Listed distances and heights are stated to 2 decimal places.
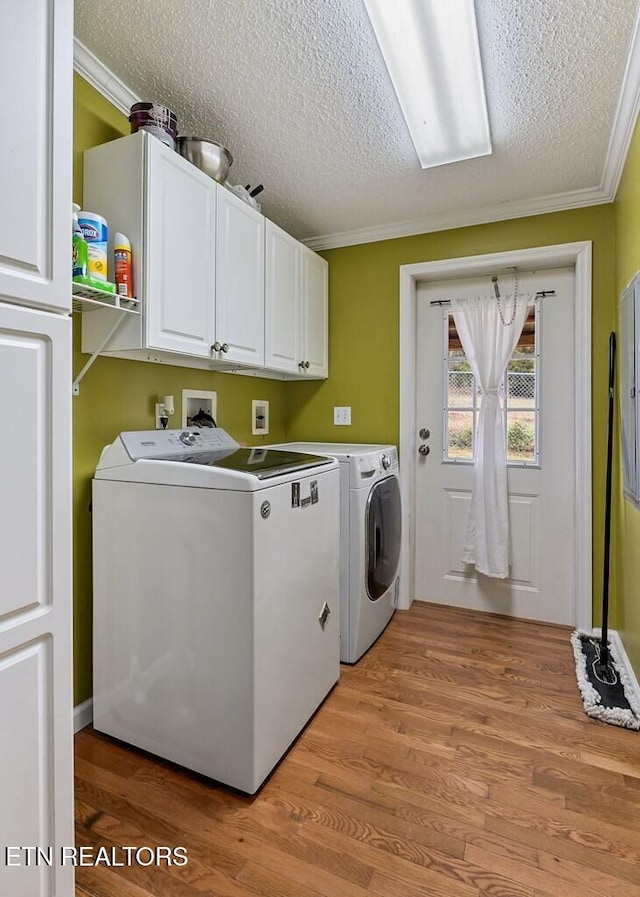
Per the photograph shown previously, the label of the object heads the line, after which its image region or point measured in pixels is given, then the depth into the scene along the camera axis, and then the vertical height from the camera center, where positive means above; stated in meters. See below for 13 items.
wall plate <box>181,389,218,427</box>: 2.18 +0.20
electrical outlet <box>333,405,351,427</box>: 2.96 +0.18
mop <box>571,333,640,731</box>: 1.76 -1.02
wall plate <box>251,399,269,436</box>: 2.76 +0.16
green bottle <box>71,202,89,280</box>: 1.37 +0.57
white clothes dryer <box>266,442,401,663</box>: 2.16 -0.49
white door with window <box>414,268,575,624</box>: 2.58 -0.06
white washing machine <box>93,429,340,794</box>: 1.40 -0.53
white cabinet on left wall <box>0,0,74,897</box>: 0.82 +0.00
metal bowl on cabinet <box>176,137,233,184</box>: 1.76 +1.12
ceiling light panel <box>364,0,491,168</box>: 1.32 +1.24
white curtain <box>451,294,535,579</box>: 2.63 +0.11
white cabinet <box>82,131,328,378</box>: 1.55 +0.71
